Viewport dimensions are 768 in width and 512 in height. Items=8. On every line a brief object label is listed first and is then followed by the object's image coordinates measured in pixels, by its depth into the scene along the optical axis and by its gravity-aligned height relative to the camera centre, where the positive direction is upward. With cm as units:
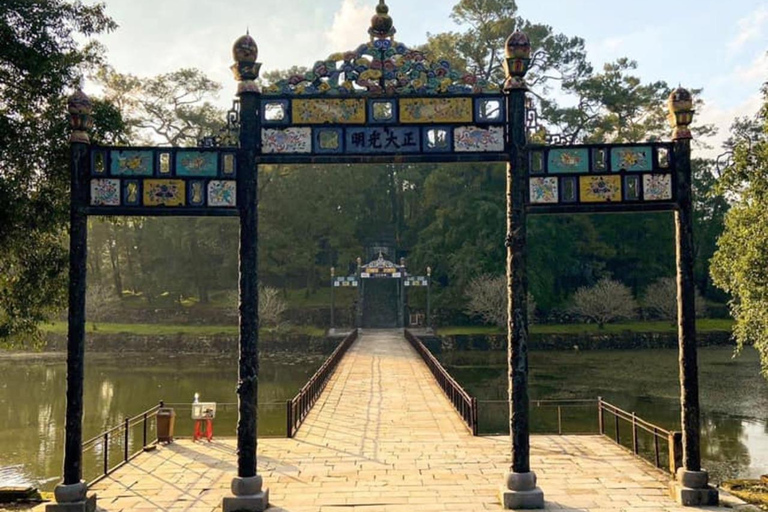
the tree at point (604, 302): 3688 -120
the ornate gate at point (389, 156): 746 +172
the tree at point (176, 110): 4100 +1283
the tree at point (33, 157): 887 +202
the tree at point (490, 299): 3609 -92
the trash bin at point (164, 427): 1086 -268
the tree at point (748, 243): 1087 +81
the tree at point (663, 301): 3834 -115
